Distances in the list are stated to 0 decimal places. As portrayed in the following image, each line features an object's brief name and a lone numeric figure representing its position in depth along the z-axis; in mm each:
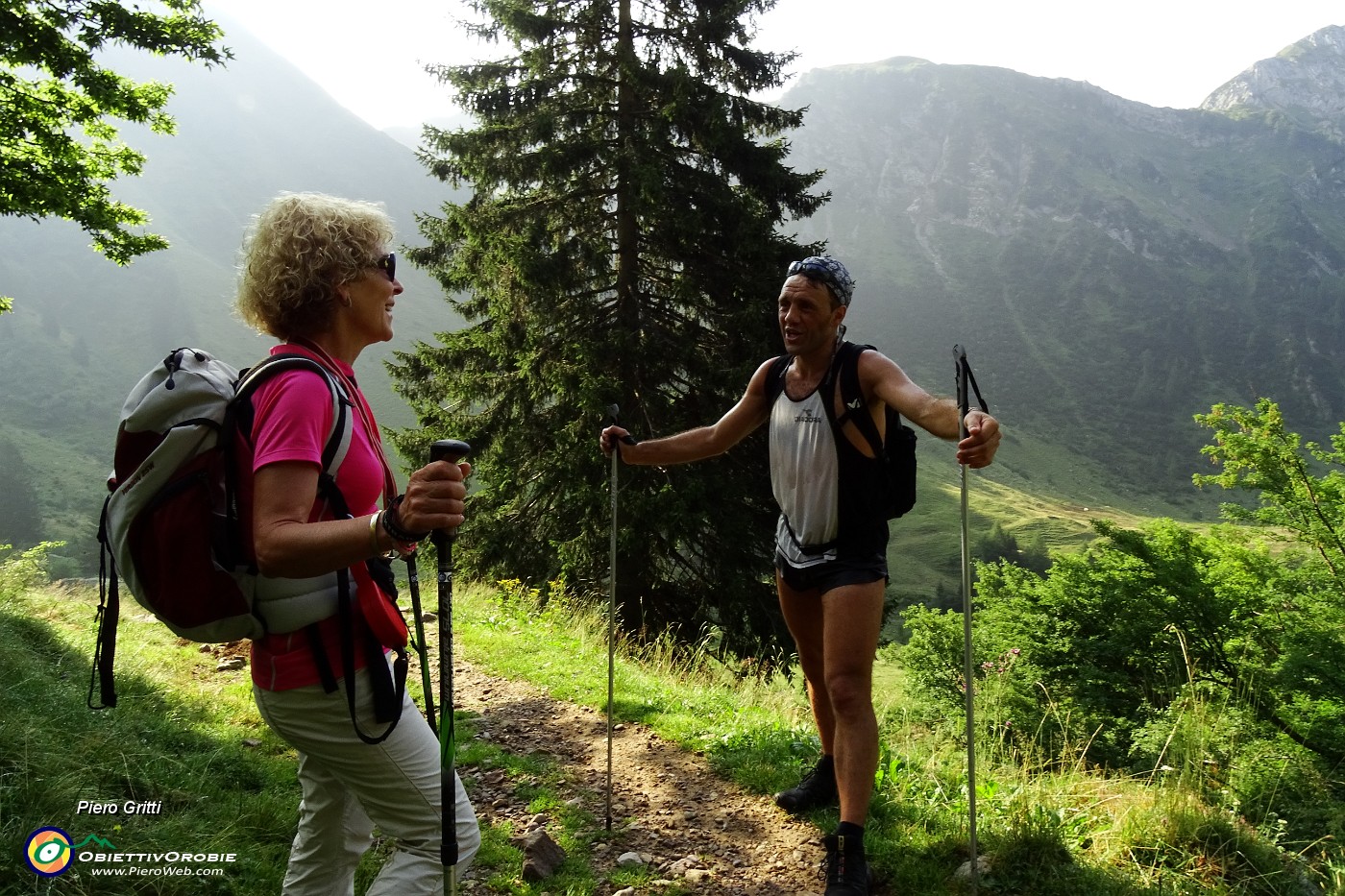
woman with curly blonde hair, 1746
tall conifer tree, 11141
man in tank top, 3232
